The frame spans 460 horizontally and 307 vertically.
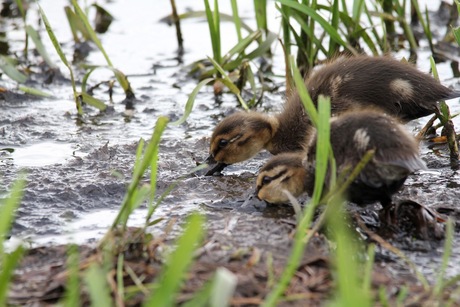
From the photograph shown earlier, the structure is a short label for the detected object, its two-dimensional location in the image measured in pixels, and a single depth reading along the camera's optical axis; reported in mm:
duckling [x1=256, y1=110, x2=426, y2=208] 6359
